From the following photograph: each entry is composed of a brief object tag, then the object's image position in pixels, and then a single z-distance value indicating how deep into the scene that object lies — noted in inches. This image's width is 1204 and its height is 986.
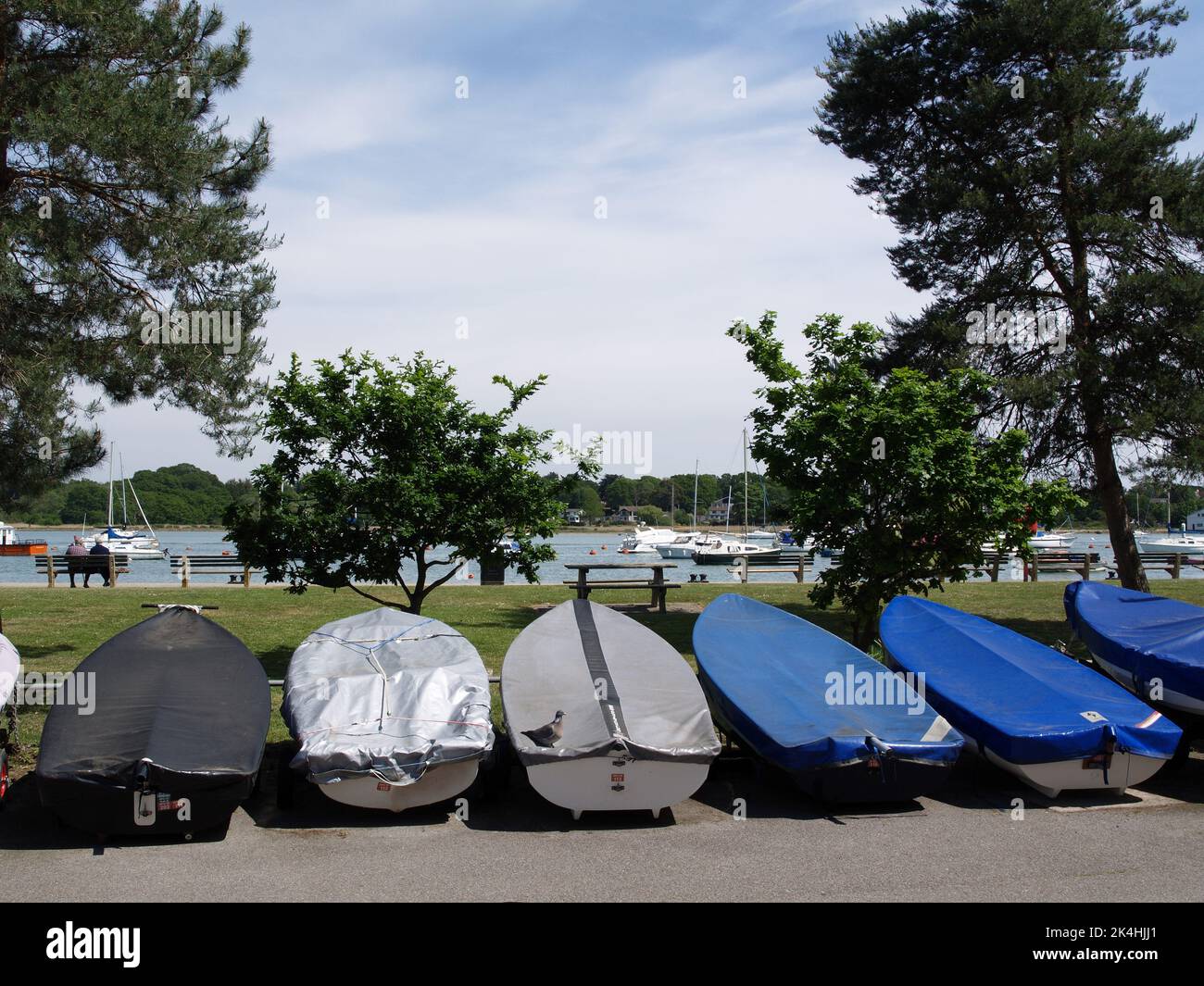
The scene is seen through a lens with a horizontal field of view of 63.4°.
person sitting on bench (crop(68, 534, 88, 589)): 935.7
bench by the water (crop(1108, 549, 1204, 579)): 1101.7
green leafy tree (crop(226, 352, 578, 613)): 456.4
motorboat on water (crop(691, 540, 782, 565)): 1779.0
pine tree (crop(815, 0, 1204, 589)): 640.4
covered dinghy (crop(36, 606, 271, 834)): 255.0
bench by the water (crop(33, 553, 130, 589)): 935.7
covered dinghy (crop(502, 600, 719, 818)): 281.9
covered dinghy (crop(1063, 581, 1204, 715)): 342.0
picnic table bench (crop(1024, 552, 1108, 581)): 1128.2
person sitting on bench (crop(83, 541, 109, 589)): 936.9
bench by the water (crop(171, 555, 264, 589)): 957.8
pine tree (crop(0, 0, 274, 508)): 433.4
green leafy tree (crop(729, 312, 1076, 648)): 496.7
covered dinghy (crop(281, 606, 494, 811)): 276.8
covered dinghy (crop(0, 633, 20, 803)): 288.2
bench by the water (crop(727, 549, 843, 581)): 1061.1
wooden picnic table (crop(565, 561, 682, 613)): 740.0
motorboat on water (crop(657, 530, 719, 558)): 2127.0
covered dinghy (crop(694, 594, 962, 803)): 291.7
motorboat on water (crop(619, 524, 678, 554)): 2295.8
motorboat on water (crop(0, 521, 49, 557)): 2299.5
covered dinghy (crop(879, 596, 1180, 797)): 303.7
